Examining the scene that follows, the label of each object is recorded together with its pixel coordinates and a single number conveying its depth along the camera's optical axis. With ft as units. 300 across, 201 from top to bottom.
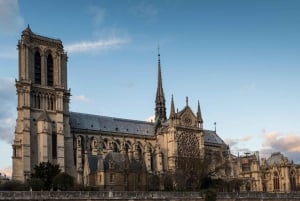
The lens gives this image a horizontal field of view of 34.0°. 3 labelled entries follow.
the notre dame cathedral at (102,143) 257.14
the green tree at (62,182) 214.28
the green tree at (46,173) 228.22
